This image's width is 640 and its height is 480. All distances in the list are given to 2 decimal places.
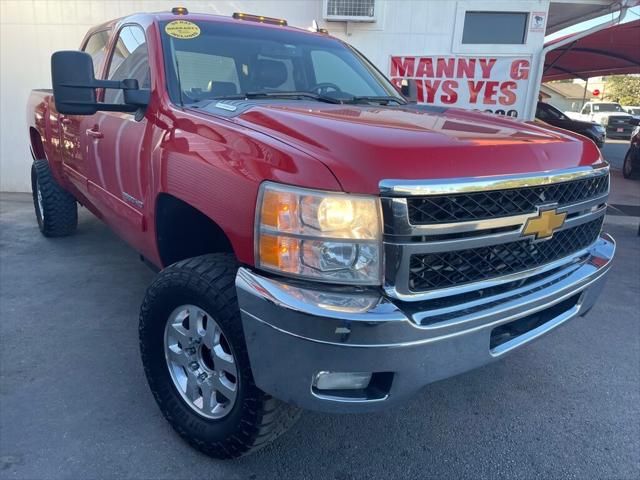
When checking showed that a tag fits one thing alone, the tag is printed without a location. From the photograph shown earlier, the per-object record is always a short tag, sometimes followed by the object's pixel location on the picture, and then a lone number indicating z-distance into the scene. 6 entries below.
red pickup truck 1.62
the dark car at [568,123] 15.47
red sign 6.99
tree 46.28
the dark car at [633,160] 11.03
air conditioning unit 6.62
